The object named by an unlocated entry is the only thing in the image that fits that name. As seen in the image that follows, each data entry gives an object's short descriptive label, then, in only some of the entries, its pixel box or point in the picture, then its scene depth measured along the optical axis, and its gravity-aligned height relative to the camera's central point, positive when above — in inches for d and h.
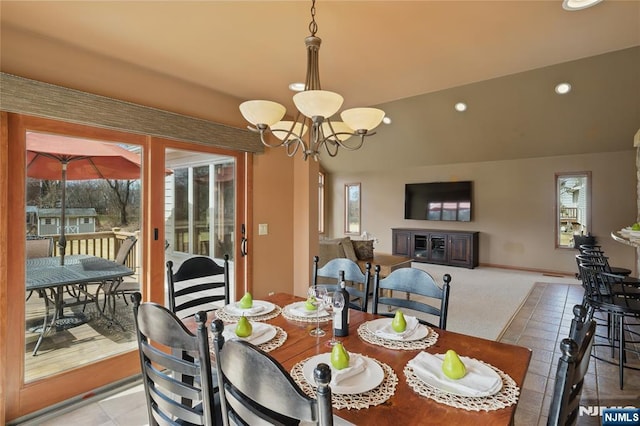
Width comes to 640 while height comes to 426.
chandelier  65.4 +21.1
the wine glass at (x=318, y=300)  67.2 -18.1
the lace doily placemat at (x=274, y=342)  60.1 -24.5
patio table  93.0 -20.2
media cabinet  304.2 -34.2
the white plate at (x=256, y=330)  62.7 -24.0
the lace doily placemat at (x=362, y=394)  42.9 -24.9
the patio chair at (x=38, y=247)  90.3 -9.9
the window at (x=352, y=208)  394.6 +3.3
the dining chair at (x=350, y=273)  90.7 -18.1
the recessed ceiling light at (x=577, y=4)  76.8 +48.1
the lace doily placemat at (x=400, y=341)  61.1 -24.7
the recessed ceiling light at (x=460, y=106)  249.9 +78.8
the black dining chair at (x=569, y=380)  36.5 -19.3
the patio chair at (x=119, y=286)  108.8 -25.0
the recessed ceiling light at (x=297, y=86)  122.5 +46.4
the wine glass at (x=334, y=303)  63.4 -17.7
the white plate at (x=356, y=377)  45.4 -24.3
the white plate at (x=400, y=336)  63.6 -24.3
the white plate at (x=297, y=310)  77.0 -23.9
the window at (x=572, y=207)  264.4 +2.6
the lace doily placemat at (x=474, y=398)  42.4 -24.8
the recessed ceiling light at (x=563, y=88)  205.2 +76.1
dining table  41.0 -24.8
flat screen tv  317.4 +9.9
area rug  159.5 -54.0
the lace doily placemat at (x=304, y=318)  75.3 -24.4
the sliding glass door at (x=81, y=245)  87.1 -10.5
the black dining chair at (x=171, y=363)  46.2 -22.8
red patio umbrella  91.9 +15.4
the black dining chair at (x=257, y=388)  30.9 -18.6
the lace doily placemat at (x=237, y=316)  75.5 -24.3
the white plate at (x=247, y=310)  77.6 -23.7
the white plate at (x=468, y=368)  44.7 -24.3
